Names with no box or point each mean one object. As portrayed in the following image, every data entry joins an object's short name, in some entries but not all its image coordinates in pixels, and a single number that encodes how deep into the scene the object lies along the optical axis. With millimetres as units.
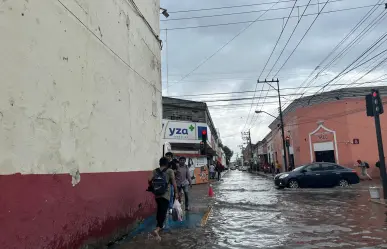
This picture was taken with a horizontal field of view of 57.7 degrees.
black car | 18875
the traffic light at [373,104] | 12180
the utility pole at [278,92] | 32156
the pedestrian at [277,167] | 39100
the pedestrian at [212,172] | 36875
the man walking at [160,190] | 7191
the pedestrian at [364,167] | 25022
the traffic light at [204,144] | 17312
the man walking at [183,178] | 10945
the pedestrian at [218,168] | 36559
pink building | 28609
